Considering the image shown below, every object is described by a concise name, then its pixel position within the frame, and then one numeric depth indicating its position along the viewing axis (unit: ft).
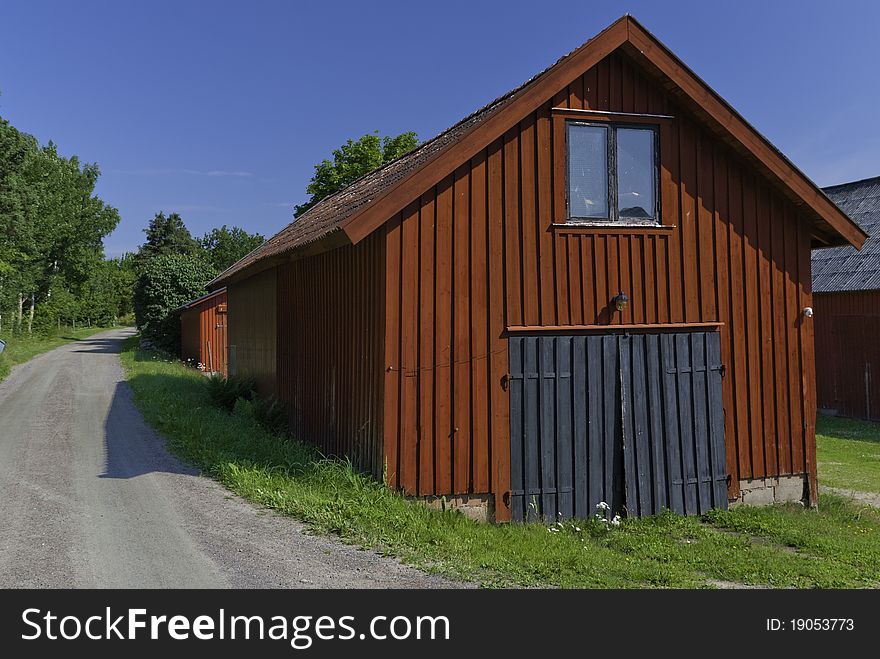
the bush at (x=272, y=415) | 42.19
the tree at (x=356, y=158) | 125.18
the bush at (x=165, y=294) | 119.96
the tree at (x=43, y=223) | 114.62
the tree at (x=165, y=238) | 252.62
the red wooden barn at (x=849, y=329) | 68.69
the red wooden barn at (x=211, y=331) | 94.99
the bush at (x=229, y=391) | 50.96
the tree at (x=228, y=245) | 277.64
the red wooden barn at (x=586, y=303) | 27.40
